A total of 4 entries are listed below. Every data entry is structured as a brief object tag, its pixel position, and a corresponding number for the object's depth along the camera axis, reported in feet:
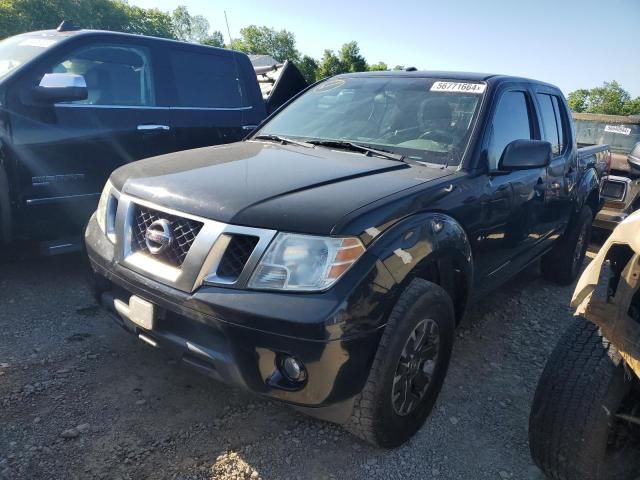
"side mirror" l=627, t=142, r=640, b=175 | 20.66
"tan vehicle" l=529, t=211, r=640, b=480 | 5.86
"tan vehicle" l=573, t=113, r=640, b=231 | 20.48
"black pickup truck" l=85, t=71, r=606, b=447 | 6.31
